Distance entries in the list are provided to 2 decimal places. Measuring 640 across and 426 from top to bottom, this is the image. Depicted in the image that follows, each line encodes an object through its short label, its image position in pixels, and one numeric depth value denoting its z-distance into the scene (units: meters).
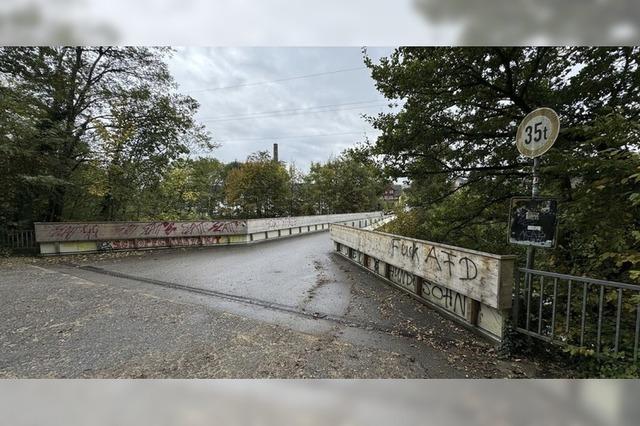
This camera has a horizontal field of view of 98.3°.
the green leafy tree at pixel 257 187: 21.52
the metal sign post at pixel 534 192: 3.09
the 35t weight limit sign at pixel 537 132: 2.88
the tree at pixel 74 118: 9.09
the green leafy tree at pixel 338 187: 30.91
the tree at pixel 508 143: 3.04
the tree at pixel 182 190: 14.14
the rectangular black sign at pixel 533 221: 2.94
